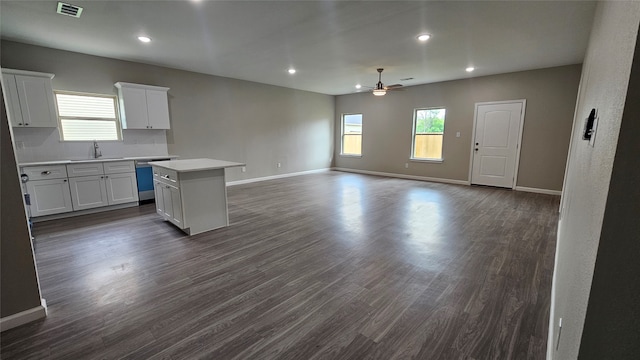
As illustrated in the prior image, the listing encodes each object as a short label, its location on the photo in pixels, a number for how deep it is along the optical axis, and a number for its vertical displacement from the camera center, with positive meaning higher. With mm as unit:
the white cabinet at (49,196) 3949 -872
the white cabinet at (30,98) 3902 +605
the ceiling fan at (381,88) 5652 +1085
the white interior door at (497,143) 6141 -70
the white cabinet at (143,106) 4910 +621
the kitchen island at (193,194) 3406 -725
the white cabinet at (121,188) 4613 -863
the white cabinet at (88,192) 4289 -866
